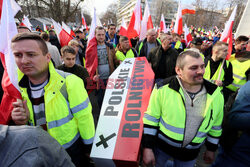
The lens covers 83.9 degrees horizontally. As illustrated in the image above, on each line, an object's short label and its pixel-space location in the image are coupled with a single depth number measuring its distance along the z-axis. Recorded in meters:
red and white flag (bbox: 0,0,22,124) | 1.39
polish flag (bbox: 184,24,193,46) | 6.33
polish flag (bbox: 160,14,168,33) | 7.75
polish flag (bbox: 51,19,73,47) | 4.85
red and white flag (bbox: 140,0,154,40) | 4.68
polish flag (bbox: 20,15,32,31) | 6.40
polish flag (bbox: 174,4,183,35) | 5.29
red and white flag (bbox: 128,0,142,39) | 4.64
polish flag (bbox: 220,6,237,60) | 3.31
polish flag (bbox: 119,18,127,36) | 5.14
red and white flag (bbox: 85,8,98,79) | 3.39
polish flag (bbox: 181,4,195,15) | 7.25
